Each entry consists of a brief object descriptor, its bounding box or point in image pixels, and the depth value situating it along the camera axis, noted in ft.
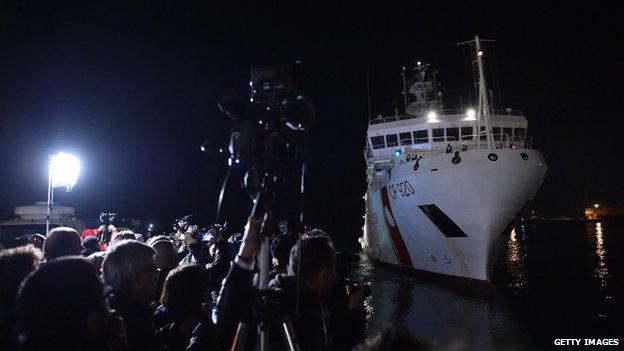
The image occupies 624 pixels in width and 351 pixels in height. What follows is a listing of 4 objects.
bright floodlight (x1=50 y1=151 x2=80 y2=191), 33.90
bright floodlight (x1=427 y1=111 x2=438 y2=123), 71.72
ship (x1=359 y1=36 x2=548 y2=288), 51.72
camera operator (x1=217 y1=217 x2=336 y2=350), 7.20
